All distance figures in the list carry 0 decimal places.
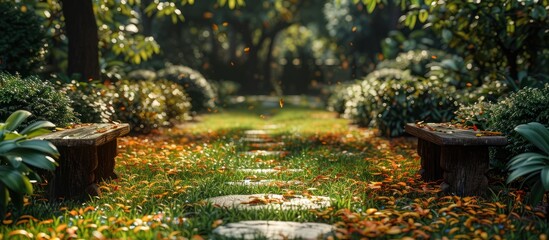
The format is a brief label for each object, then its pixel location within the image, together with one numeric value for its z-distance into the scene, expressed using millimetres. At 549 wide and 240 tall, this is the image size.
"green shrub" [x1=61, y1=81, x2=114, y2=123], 8422
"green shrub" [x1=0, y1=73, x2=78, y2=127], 6137
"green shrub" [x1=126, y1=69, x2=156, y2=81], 15778
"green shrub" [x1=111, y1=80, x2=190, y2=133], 10422
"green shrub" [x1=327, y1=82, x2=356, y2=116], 15281
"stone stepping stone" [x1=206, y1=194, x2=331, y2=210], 4738
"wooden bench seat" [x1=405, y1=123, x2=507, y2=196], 4988
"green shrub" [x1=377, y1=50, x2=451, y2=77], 14898
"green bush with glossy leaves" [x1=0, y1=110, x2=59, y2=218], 4219
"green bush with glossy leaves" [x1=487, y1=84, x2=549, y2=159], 5570
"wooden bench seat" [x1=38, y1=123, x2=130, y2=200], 5082
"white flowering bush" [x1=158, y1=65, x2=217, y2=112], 16594
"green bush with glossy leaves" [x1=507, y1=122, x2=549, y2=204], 4363
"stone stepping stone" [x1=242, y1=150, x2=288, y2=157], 7997
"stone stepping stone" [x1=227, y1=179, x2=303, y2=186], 5691
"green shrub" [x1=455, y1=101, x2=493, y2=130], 6418
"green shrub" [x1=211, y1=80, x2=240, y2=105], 20422
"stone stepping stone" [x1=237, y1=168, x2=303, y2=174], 6586
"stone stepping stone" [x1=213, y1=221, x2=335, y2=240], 3926
